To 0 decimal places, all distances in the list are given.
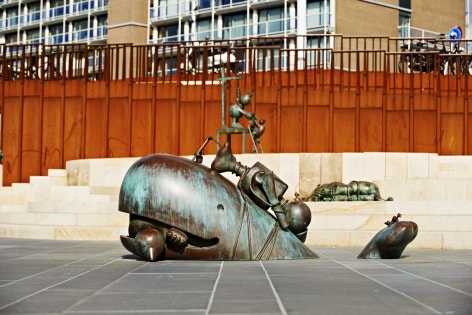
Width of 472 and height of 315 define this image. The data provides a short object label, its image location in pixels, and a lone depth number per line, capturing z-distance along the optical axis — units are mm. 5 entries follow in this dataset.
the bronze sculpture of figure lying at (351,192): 17688
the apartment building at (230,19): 51156
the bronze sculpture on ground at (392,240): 10938
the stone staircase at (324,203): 15266
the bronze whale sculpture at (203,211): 10086
